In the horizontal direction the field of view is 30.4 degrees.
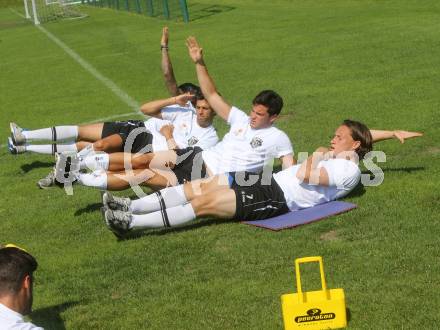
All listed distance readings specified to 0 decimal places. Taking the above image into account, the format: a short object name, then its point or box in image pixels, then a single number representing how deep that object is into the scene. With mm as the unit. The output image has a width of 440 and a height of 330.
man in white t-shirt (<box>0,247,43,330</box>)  4559
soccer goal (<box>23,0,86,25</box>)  49675
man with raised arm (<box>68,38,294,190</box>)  9438
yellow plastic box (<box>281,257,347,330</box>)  5957
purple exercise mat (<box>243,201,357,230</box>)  8453
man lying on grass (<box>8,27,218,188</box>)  10359
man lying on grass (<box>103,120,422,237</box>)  8523
